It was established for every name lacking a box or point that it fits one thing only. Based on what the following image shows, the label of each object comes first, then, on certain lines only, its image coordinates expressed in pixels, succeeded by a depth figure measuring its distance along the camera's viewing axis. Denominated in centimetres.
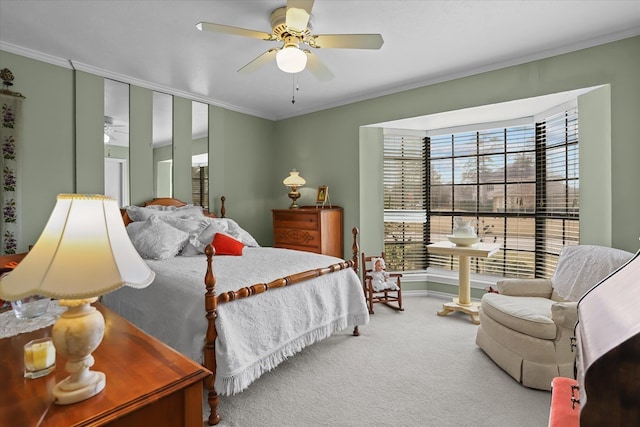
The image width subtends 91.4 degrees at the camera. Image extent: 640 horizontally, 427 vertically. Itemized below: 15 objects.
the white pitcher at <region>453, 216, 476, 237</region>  346
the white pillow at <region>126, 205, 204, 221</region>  347
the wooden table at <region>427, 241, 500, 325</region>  332
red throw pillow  316
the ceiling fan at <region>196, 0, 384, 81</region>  199
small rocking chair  375
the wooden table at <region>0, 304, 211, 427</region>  82
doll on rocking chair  376
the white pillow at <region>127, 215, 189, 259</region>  296
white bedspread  194
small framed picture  452
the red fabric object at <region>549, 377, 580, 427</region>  100
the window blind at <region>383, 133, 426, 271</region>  450
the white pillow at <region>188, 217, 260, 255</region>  324
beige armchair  211
